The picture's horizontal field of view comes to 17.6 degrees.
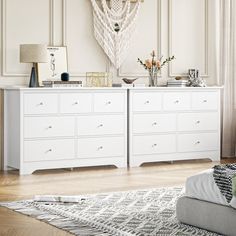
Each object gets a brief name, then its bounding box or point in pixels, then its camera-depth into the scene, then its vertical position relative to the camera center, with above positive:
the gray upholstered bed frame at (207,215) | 4.25 -0.55
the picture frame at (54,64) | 7.70 +0.57
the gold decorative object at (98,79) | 7.79 +0.42
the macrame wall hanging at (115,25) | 8.03 +1.02
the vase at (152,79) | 8.16 +0.44
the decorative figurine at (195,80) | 8.36 +0.45
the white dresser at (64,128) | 7.17 -0.07
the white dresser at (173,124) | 7.86 -0.04
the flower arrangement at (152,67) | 8.15 +0.57
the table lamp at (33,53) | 7.21 +0.64
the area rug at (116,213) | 4.49 -0.62
